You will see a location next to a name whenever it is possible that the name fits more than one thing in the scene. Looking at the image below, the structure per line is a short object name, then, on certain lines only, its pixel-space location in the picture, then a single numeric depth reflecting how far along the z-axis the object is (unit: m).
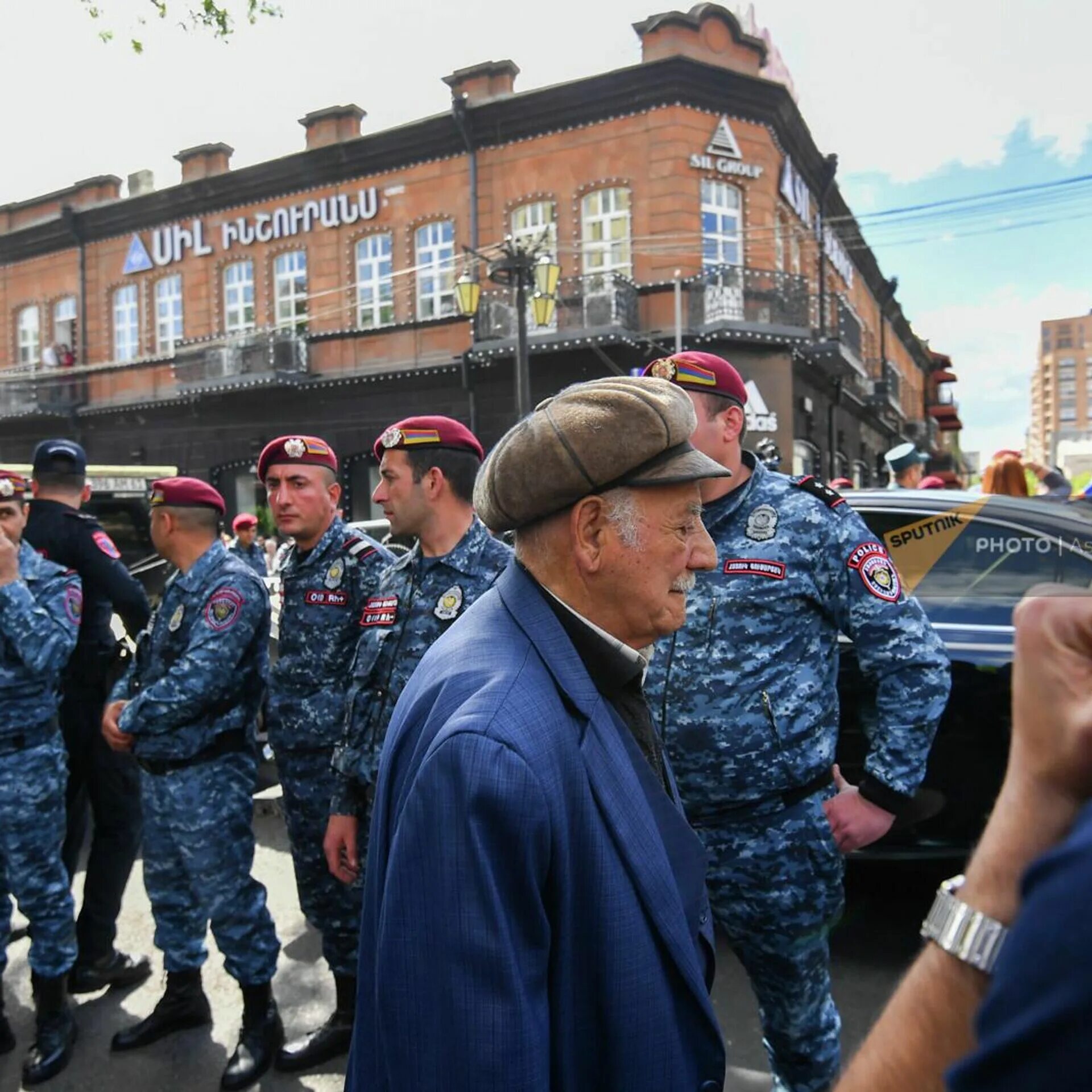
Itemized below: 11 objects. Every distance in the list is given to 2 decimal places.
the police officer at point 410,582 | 2.90
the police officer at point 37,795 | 3.08
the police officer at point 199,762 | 3.08
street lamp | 13.18
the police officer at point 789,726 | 2.29
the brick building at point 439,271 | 17.86
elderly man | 1.12
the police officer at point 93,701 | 3.87
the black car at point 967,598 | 3.57
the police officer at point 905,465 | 7.60
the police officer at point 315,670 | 3.29
